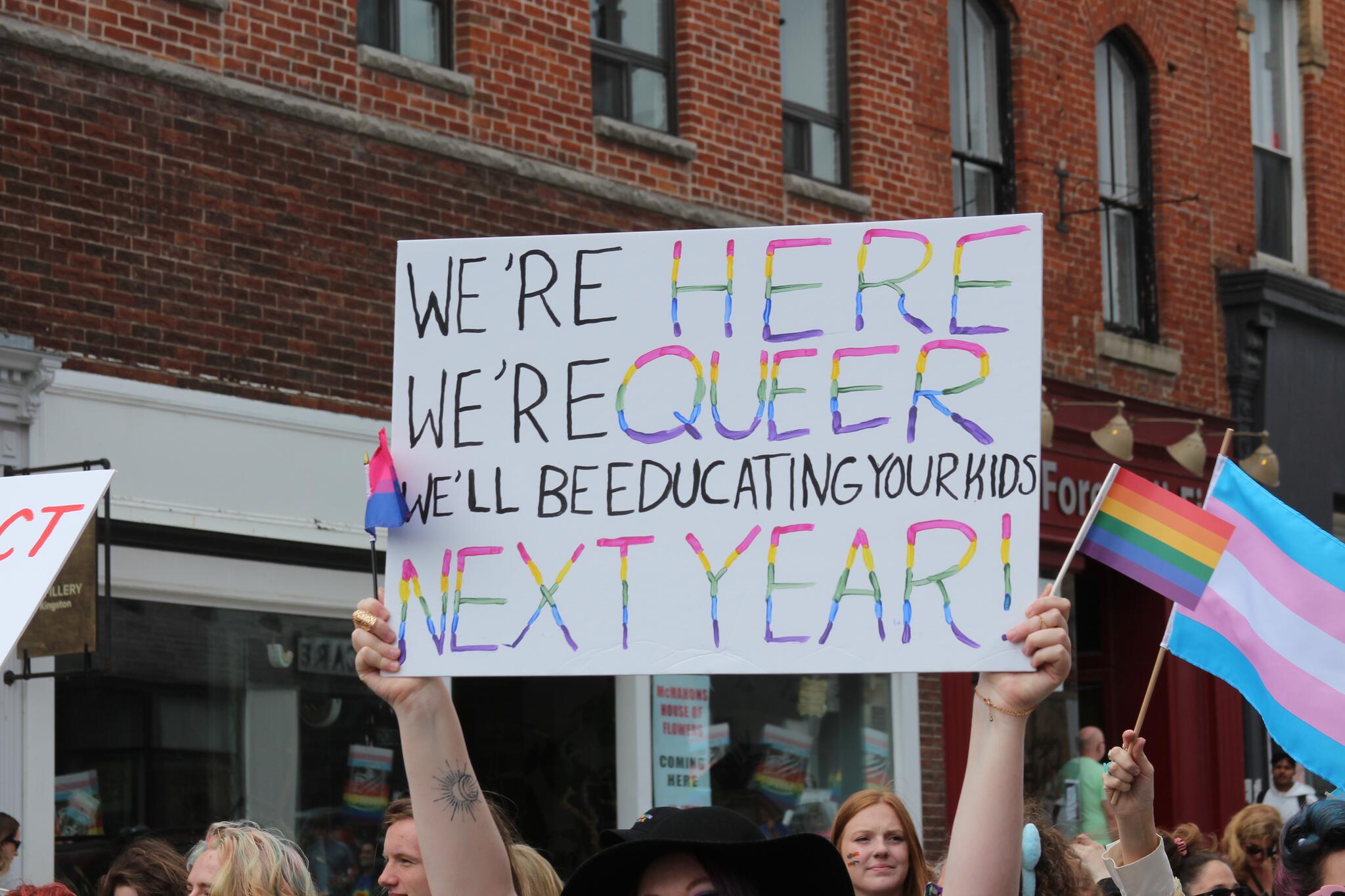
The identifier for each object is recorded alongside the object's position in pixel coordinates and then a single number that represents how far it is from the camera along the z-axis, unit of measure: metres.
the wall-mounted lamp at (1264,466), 15.38
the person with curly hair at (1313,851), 5.18
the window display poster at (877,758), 13.67
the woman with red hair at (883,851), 5.83
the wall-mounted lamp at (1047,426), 13.93
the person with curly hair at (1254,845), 8.38
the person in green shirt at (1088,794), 12.89
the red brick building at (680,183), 9.88
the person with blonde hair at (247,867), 5.61
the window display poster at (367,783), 10.90
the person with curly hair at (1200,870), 6.48
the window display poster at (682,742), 12.34
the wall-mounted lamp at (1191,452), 15.53
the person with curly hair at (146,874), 6.29
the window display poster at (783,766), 13.04
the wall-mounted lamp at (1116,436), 14.70
